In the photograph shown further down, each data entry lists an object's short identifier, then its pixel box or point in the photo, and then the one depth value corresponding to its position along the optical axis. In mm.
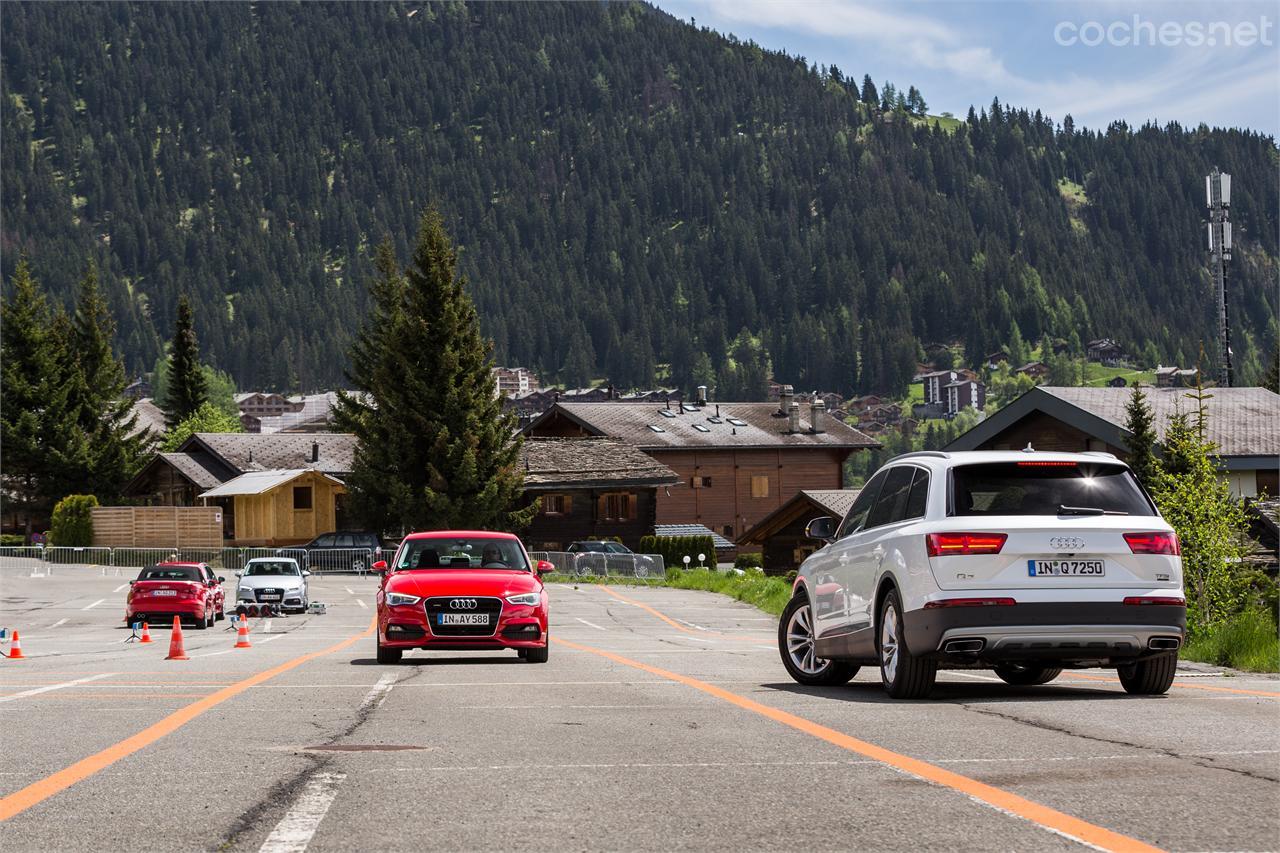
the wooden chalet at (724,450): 100812
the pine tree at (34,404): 91375
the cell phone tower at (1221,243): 63656
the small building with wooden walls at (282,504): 83312
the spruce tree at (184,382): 118938
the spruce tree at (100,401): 95375
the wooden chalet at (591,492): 85750
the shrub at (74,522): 80750
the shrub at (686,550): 74062
